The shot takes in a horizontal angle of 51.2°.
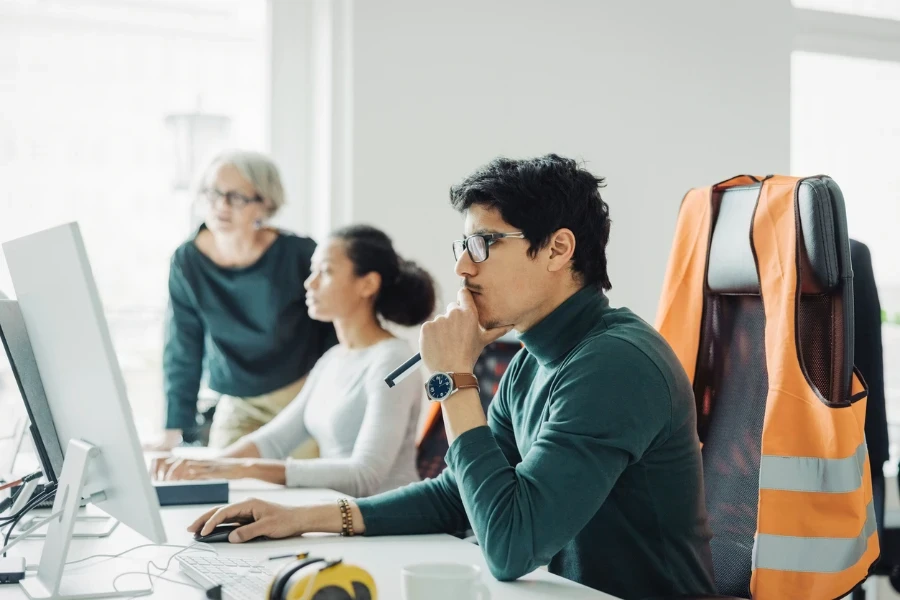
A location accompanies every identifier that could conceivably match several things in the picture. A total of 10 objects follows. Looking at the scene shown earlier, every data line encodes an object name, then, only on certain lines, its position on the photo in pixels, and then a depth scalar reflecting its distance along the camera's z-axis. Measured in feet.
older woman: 9.34
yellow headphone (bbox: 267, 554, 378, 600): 2.95
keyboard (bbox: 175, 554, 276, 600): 3.68
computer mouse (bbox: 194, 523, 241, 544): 4.51
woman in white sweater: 6.54
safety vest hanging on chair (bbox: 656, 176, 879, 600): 4.88
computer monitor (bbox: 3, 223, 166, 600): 3.35
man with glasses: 3.93
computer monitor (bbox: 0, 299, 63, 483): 4.00
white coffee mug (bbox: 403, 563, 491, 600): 3.06
